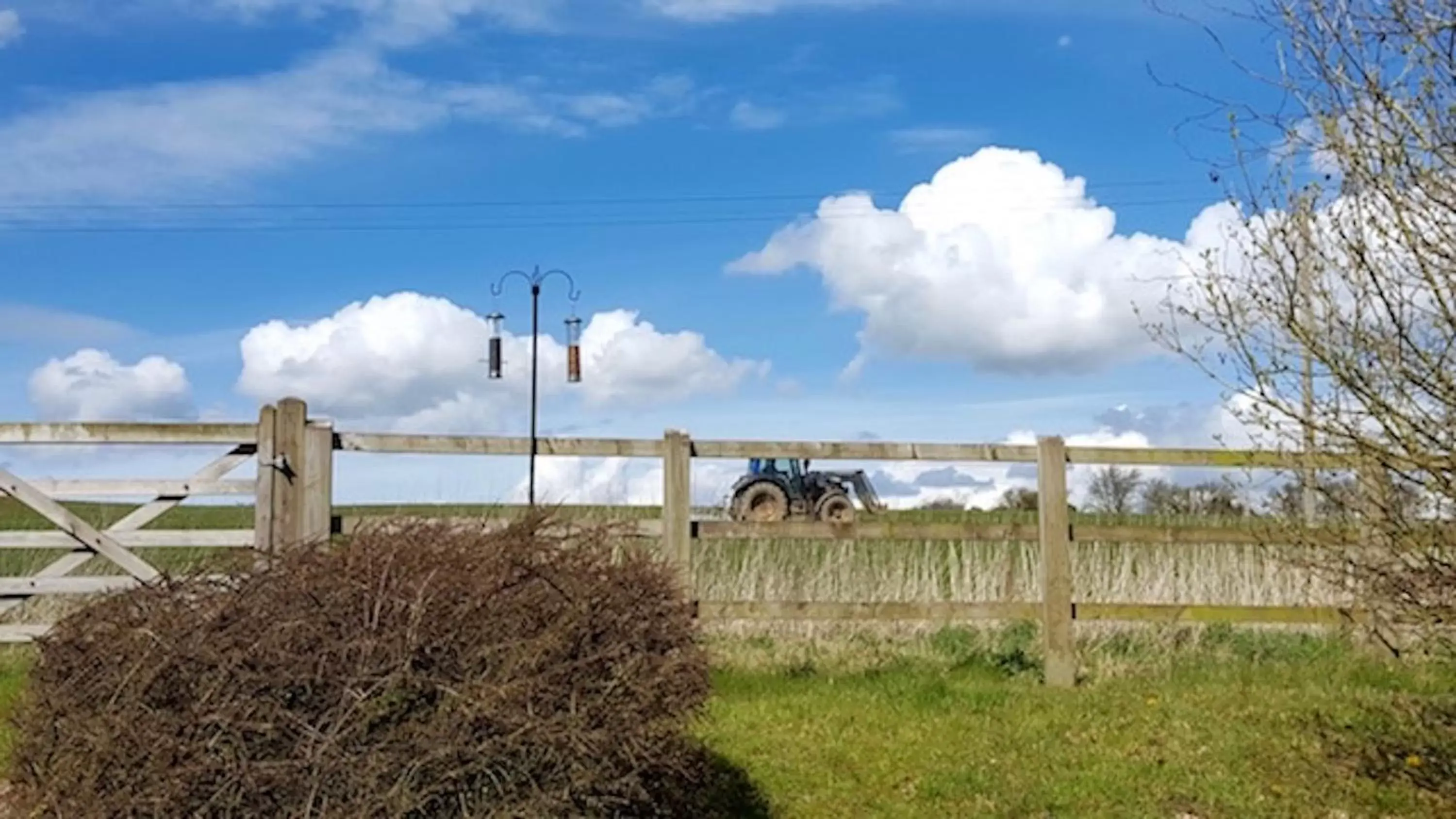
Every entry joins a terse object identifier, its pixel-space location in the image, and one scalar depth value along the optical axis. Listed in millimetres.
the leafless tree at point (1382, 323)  5141
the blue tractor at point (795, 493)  21969
